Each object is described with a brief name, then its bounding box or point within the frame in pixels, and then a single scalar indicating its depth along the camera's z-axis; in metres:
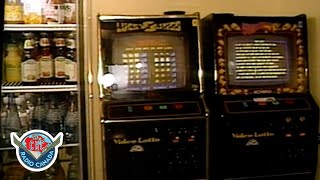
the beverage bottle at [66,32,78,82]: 2.54
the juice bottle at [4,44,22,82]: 2.49
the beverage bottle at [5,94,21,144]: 2.43
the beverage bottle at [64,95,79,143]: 2.51
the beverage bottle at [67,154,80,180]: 2.58
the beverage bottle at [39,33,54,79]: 2.52
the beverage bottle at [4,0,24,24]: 2.42
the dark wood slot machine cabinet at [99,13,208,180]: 2.43
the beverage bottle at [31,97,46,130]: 2.53
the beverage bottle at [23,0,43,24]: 2.46
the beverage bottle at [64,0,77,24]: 2.48
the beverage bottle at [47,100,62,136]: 2.53
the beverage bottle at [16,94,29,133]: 2.49
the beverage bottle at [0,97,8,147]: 2.32
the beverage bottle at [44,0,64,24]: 2.47
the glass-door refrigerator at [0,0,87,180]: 2.41
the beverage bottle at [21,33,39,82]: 2.49
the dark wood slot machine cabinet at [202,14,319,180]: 2.56
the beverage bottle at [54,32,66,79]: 2.53
